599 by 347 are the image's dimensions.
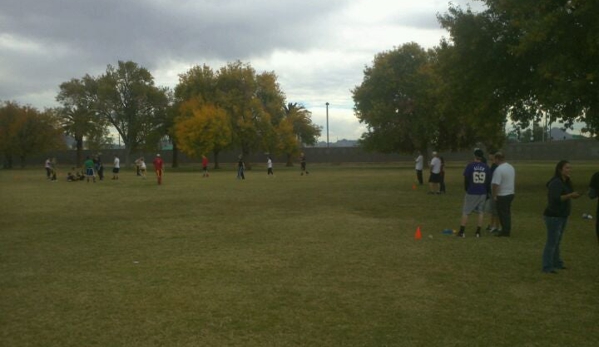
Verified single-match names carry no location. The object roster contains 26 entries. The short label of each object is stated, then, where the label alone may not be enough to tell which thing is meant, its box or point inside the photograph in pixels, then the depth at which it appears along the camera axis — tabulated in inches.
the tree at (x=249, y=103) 2221.9
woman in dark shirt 308.5
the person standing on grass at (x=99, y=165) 1396.4
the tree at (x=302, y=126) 2842.0
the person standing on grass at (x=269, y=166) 1620.6
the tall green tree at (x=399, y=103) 2012.8
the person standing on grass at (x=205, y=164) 1579.1
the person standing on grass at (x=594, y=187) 343.9
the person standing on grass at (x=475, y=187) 435.2
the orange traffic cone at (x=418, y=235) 443.9
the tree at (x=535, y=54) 702.5
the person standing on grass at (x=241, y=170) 1410.7
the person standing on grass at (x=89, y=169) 1309.1
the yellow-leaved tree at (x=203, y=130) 2094.0
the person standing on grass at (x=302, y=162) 1613.4
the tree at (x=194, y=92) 2235.5
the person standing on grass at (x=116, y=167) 1438.2
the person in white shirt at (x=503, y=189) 427.8
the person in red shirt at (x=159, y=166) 1177.2
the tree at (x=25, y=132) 2655.3
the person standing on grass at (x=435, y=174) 847.1
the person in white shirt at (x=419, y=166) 1040.8
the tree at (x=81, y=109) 2623.0
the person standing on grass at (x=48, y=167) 1443.5
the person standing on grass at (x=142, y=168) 1539.2
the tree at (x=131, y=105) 2568.9
